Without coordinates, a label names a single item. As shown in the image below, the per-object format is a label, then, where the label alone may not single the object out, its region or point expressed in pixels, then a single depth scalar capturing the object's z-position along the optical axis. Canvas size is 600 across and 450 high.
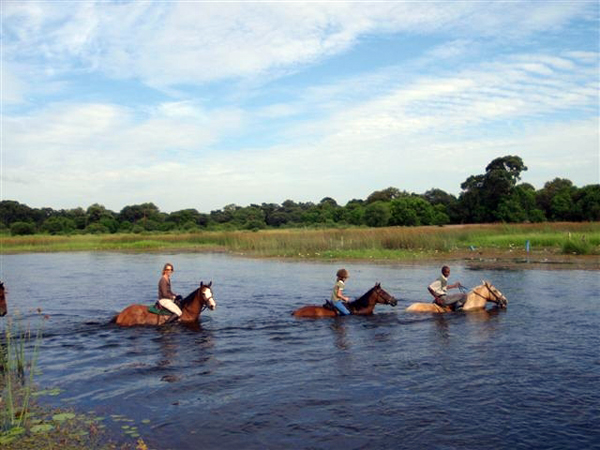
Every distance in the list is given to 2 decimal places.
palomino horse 15.92
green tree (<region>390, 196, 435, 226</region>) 73.69
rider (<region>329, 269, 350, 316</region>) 14.98
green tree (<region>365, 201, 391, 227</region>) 73.44
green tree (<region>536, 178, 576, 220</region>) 65.44
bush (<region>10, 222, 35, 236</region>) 70.75
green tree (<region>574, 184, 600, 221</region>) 59.81
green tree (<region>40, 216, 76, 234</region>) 79.75
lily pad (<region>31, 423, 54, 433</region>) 6.99
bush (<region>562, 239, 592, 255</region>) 31.94
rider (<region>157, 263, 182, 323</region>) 13.98
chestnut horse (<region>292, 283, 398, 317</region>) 15.20
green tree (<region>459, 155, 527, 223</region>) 66.19
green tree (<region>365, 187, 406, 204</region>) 99.12
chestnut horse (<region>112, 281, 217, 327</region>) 14.33
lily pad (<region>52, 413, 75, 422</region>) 7.52
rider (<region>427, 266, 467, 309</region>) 15.89
